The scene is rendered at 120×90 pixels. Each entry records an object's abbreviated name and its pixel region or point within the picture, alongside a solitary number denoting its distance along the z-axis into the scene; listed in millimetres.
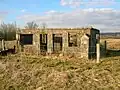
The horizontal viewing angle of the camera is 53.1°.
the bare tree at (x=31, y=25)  25723
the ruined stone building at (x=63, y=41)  12142
